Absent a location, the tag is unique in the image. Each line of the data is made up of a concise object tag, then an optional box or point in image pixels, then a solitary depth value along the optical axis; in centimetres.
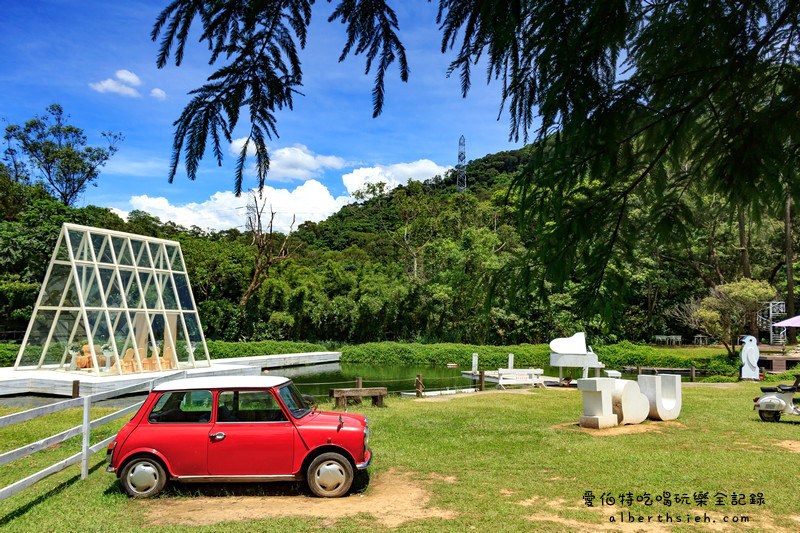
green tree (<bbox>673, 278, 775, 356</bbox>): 2856
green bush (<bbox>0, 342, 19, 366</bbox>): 2216
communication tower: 6150
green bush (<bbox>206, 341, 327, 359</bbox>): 3005
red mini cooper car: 674
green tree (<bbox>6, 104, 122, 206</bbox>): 3859
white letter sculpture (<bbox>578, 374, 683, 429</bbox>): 1092
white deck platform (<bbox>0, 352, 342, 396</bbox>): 1566
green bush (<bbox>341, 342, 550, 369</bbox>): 3216
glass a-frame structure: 1747
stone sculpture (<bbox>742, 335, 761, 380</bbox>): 2125
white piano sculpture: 1933
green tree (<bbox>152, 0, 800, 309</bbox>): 309
